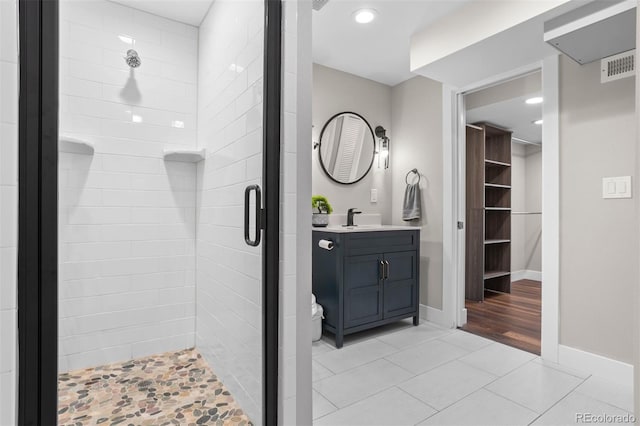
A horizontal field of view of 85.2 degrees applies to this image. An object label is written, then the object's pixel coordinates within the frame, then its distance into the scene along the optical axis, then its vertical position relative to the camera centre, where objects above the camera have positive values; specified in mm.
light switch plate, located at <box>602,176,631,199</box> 2012 +165
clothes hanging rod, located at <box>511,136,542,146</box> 4761 +1036
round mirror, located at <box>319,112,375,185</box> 3307 +655
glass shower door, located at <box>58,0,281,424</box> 1123 +2
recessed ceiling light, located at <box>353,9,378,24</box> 2420 +1410
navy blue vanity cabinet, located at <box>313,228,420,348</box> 2627 -515
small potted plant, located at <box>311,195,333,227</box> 2941 +27
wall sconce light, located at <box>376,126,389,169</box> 3594 +694
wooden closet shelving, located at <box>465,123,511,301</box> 3975 +48
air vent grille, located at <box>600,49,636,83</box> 1981 +866
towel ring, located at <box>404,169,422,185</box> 3423 +402
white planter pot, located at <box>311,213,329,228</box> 2938 -50
